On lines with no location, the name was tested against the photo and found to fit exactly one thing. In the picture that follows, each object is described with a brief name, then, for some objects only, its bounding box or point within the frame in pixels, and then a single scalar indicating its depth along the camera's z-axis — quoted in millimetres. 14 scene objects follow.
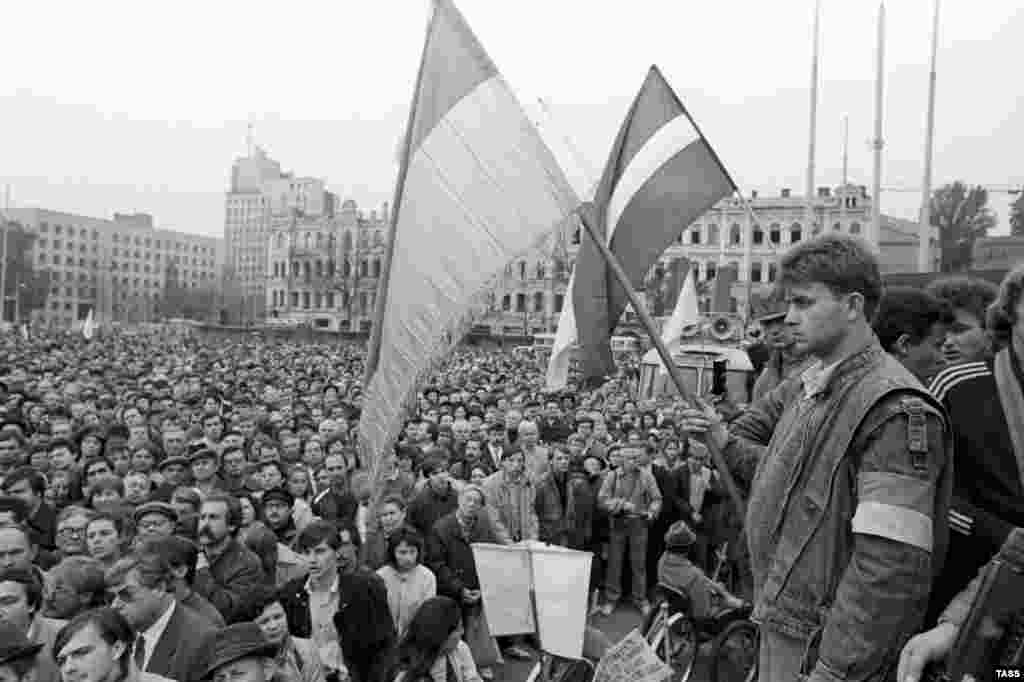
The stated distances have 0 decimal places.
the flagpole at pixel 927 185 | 21500
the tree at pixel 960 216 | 55906
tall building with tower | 154000
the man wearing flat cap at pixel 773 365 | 4953
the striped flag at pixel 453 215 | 4836
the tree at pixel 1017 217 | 45250
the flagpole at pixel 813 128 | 24609
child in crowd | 6441
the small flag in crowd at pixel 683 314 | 15212
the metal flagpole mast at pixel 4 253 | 66288
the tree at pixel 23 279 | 92750
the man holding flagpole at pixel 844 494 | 2184
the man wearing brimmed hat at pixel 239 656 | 3746
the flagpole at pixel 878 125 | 22672
